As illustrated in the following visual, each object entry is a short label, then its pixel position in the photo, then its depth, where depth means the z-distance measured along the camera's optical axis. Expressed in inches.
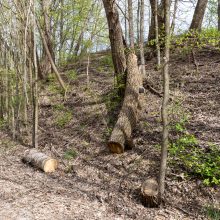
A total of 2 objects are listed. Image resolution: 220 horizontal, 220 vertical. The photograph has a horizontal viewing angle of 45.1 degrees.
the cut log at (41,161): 241.8
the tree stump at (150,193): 170.7
